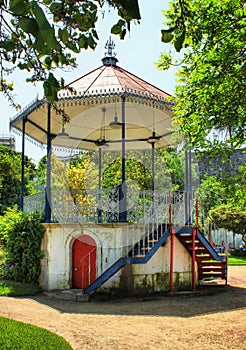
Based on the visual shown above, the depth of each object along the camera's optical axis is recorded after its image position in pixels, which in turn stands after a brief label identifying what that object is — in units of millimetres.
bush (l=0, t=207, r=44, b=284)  13125
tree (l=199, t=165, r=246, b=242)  10117
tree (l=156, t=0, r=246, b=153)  7992
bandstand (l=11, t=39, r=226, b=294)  12781
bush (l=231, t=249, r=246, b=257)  30953
